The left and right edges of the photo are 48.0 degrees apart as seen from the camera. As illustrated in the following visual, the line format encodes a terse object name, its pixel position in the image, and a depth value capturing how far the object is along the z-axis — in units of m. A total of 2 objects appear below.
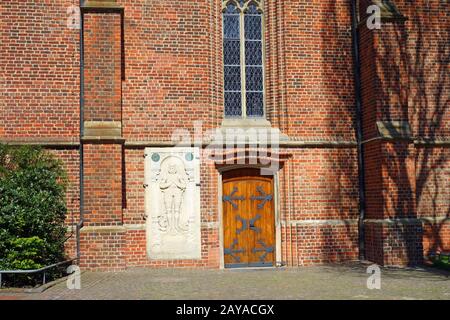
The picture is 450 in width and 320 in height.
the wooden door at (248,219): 12.16
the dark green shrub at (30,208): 9.51
